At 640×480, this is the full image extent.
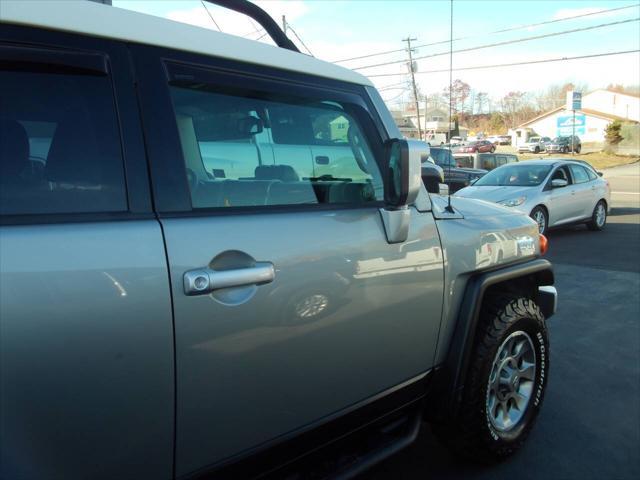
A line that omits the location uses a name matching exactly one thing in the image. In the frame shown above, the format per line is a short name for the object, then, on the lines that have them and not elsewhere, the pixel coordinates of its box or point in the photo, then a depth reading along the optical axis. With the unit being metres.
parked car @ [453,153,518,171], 23.19
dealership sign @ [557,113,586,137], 61.53
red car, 40.11
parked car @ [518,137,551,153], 49.33
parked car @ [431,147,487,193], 16.73
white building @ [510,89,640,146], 63.25
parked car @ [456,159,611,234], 10.26
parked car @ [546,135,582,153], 46.91
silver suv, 1.42
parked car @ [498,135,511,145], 69.06
